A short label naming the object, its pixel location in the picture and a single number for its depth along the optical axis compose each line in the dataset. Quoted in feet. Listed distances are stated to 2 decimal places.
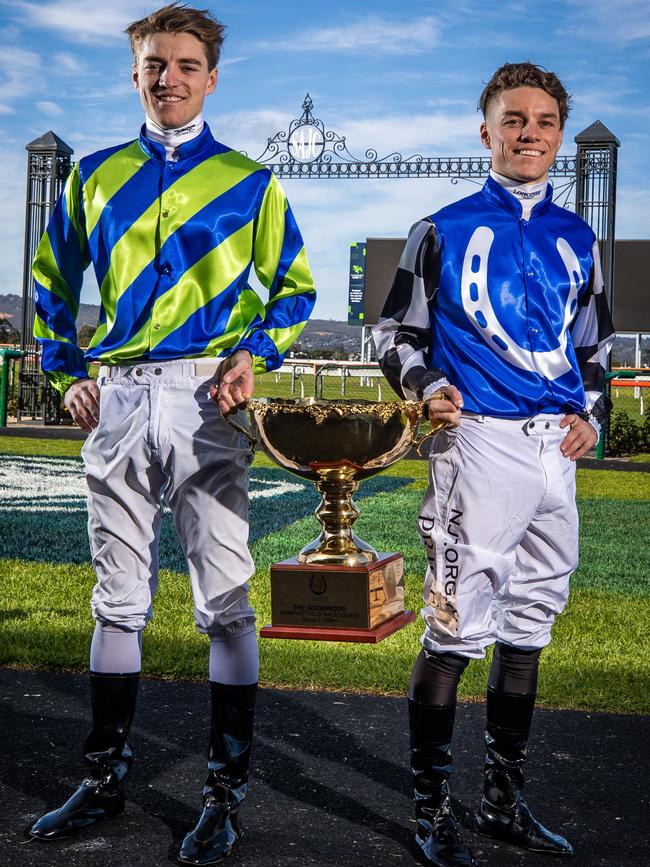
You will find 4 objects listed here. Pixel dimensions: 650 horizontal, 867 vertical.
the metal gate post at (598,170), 47.14
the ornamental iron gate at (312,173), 47.57
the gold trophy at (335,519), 9.02
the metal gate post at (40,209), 52.90
